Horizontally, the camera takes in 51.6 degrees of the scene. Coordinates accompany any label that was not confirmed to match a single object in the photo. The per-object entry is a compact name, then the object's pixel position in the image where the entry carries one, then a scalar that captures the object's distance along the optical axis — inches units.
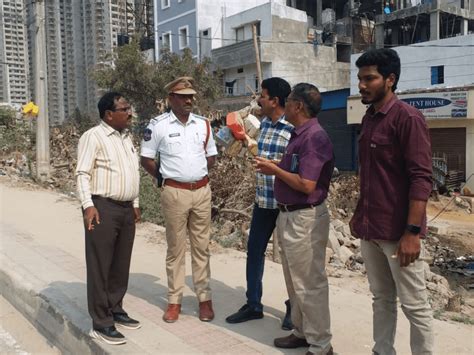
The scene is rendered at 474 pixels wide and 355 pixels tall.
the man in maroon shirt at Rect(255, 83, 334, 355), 118.0
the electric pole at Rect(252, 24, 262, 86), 254.9
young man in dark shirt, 96.6
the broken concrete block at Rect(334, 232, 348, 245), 310.7
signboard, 681.6
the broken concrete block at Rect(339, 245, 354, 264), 265.6
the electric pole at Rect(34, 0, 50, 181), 489.4
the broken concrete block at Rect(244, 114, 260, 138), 166.9
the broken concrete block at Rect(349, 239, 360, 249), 312.9
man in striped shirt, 135.6
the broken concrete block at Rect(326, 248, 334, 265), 243.8
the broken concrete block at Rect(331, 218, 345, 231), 343.0
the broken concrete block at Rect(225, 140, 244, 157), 165.9
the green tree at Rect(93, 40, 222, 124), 903.1
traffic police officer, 148.3
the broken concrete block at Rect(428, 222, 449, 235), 470.3
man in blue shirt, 140.0
